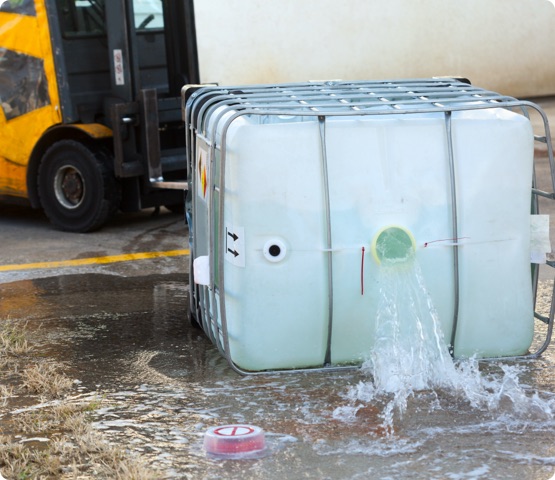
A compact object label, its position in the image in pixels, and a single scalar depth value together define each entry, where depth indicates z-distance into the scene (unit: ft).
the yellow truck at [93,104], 29.55
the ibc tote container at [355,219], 16.80
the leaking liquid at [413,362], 16.70
